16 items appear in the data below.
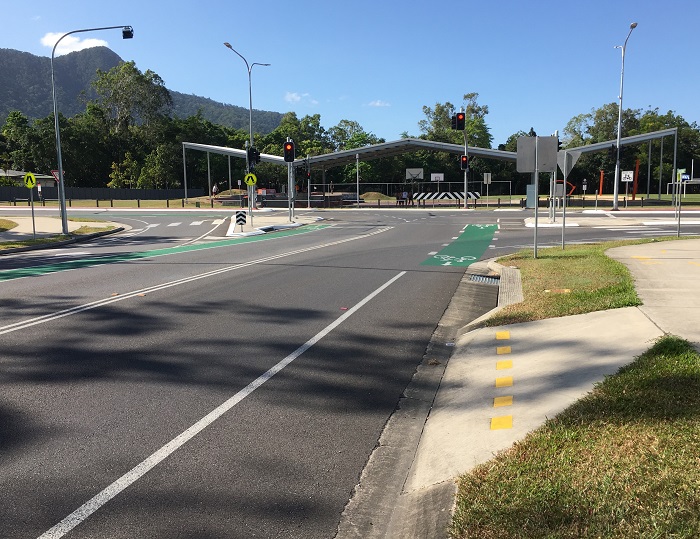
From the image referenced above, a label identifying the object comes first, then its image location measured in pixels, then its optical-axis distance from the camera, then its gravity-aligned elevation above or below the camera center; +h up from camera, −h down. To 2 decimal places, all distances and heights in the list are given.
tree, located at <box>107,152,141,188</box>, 88.50 +3.61
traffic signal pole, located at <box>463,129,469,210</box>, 52.30 -0.32
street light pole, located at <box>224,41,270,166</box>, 35.99 +7.92
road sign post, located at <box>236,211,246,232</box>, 29.28 -1.14
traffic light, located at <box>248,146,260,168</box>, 34.09 +2.34
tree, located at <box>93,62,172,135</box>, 98.62 +17.49
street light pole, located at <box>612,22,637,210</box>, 42.16 +2.93
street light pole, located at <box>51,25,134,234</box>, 24.92 +3.36
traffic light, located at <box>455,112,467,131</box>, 37.12 +4.71
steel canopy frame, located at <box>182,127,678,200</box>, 58.06 +4.48
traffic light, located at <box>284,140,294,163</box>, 33.31 +2.54
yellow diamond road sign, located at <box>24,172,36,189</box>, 25.62 +0.83
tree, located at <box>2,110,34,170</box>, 86.06 +8.79
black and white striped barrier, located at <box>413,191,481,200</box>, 61.41 -0.23
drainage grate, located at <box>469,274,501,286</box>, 12.73 -1.91
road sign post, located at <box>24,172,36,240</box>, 25.62 +0.83
